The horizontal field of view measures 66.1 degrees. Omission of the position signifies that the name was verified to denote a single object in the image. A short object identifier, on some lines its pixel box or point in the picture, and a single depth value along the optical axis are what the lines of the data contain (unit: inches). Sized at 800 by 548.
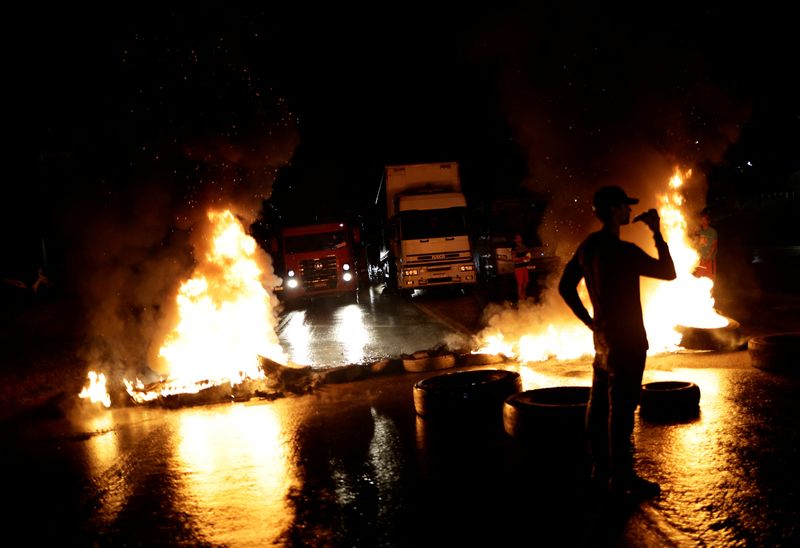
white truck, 898.1
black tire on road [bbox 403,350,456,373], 380.2
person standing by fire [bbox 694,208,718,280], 481.1
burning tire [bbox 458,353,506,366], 386.6
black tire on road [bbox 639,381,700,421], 232.8
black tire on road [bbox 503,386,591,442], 199.0
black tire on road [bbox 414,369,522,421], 246.4
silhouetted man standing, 159.5
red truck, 1066.1
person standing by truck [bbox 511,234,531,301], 716.7
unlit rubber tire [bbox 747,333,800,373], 294.5
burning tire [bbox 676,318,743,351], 368.2
